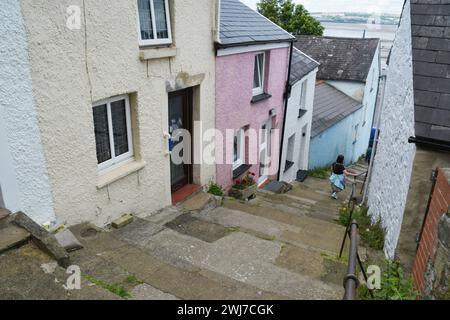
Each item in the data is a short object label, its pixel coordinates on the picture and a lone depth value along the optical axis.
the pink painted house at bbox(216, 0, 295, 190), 8.53
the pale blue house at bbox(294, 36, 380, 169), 18.12
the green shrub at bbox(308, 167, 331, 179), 17.11
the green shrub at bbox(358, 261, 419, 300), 3.51
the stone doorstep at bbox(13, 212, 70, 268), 3.84
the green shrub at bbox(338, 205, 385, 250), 6.38
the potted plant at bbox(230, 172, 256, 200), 9.80
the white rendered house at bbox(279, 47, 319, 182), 12.77
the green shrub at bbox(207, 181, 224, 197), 8.75
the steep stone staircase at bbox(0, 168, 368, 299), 3.59
